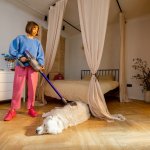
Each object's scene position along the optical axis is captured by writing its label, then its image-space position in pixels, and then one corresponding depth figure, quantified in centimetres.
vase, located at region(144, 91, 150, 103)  378
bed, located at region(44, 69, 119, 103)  270
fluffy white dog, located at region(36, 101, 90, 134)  169
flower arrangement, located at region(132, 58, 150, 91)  393
